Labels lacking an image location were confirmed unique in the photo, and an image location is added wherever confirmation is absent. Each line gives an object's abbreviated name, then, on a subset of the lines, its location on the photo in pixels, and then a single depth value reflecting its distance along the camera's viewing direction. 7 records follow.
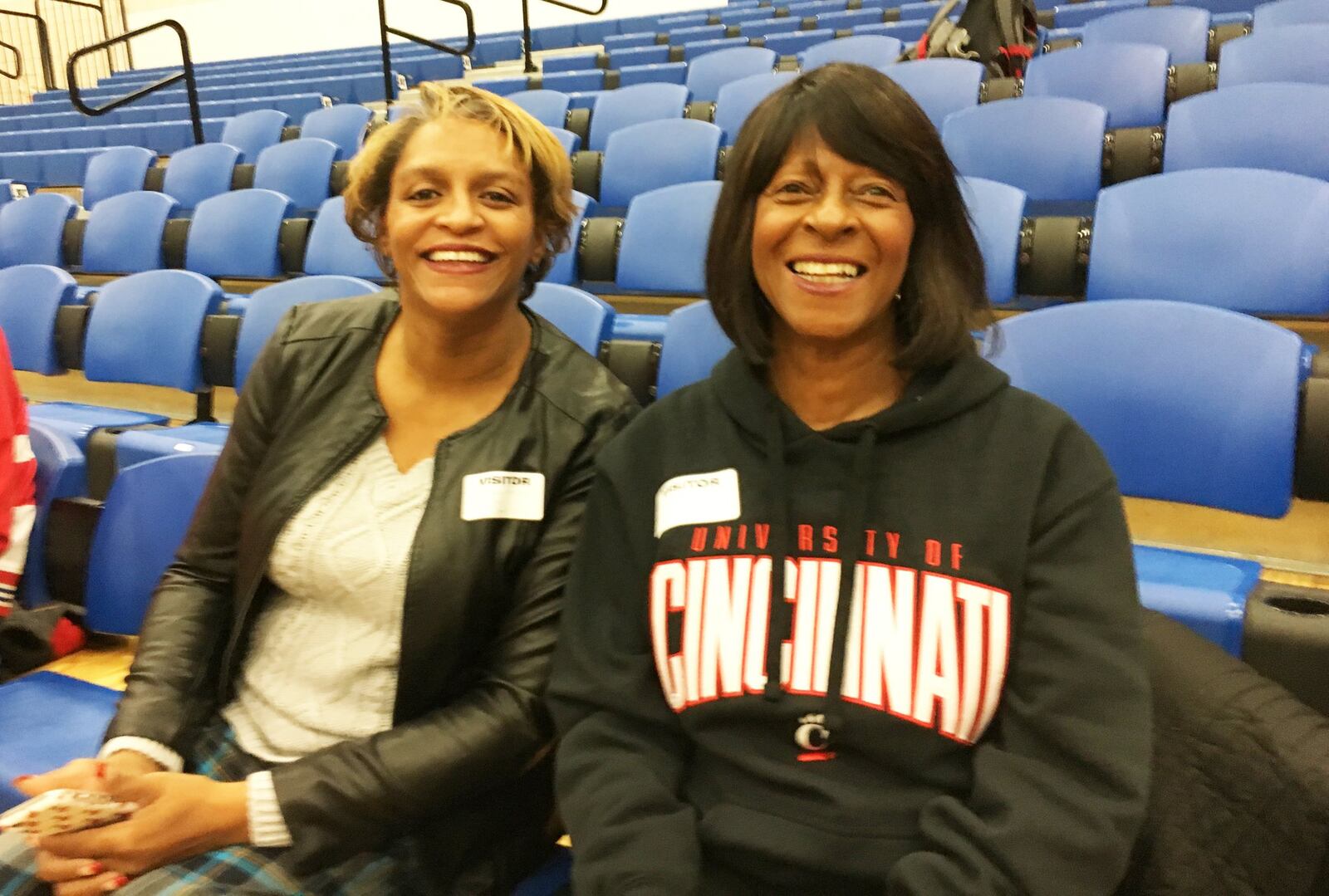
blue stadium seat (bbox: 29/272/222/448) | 1.87
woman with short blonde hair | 0.70
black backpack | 2.79
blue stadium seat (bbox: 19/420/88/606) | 1.24
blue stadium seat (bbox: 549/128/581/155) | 2.74
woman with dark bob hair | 0.58
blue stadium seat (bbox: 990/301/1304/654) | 0.93
